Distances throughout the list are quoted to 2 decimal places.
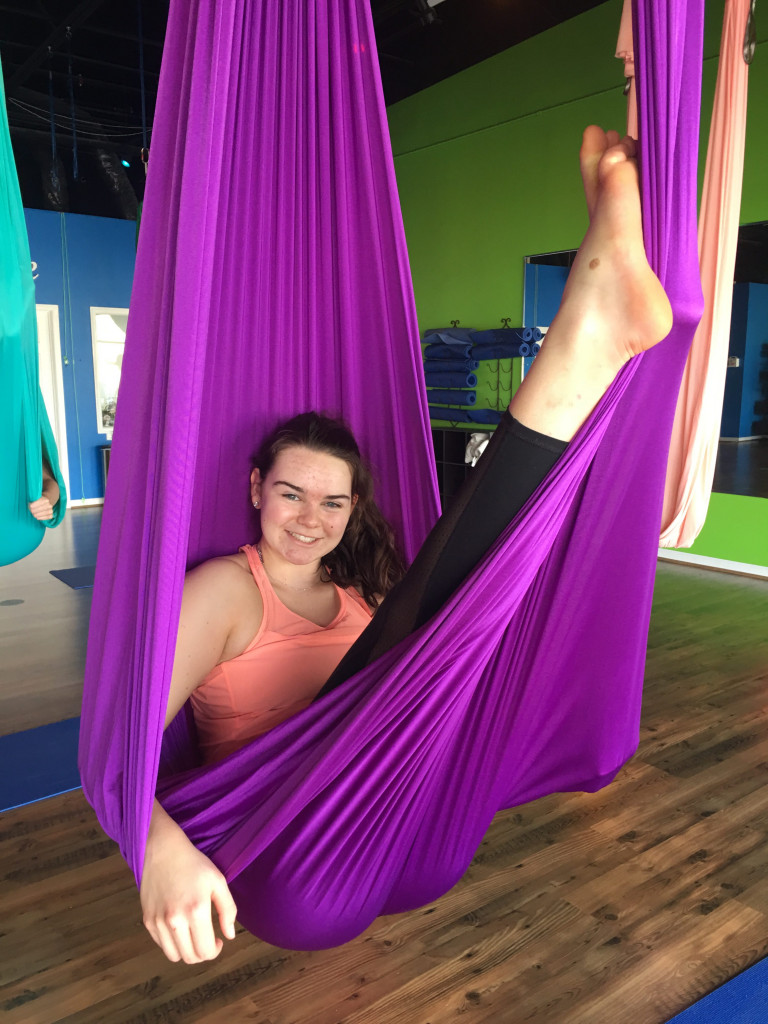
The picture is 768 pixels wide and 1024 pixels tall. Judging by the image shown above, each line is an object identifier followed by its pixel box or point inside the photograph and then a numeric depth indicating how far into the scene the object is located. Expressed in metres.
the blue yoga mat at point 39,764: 1.90
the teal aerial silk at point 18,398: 2.46
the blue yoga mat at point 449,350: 5.17
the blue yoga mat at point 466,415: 5.15
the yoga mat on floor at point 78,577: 3.83
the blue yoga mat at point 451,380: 5.22
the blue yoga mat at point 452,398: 5.25
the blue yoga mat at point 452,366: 5.18
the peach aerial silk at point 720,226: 2.81
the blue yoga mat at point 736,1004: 1.24
